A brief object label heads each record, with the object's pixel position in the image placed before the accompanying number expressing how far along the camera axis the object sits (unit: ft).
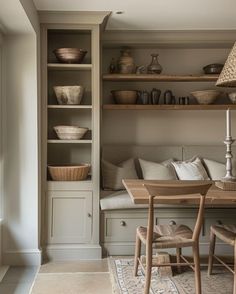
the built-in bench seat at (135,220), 13.03
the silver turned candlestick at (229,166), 10.42
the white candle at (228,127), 10.43
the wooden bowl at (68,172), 12.79
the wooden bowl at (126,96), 14.15
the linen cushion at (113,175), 13.62
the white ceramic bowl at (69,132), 13.00
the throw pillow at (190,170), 13.59
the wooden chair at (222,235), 9.86
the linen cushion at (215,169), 13.90
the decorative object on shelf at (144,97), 14.28
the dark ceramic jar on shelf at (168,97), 14.39
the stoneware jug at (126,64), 14.10
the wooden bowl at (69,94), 12.98
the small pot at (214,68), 14.32
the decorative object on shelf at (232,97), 14.29
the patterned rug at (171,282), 10.12
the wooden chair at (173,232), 8.80
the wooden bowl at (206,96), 14.17
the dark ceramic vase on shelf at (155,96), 14.33
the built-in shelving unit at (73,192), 12.85
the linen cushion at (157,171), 13.74
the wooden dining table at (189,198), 8.95
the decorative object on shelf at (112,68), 14.29
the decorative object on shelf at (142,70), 14.37
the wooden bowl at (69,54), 12.94
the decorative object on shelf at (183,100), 14.40
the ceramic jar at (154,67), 14.32
